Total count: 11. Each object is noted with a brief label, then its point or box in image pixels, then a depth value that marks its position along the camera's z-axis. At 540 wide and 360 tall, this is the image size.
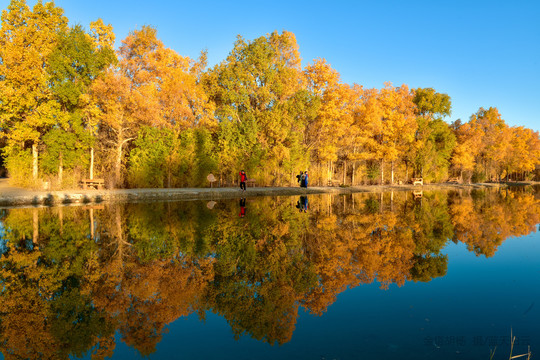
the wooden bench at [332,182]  34.91
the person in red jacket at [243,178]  23.91
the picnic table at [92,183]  22.25
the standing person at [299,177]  30.56
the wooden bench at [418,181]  43.19
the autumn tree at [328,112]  32.84
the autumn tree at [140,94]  23.50
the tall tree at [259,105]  29.06
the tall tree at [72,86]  22.89
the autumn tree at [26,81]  21.61
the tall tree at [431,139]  43.51
